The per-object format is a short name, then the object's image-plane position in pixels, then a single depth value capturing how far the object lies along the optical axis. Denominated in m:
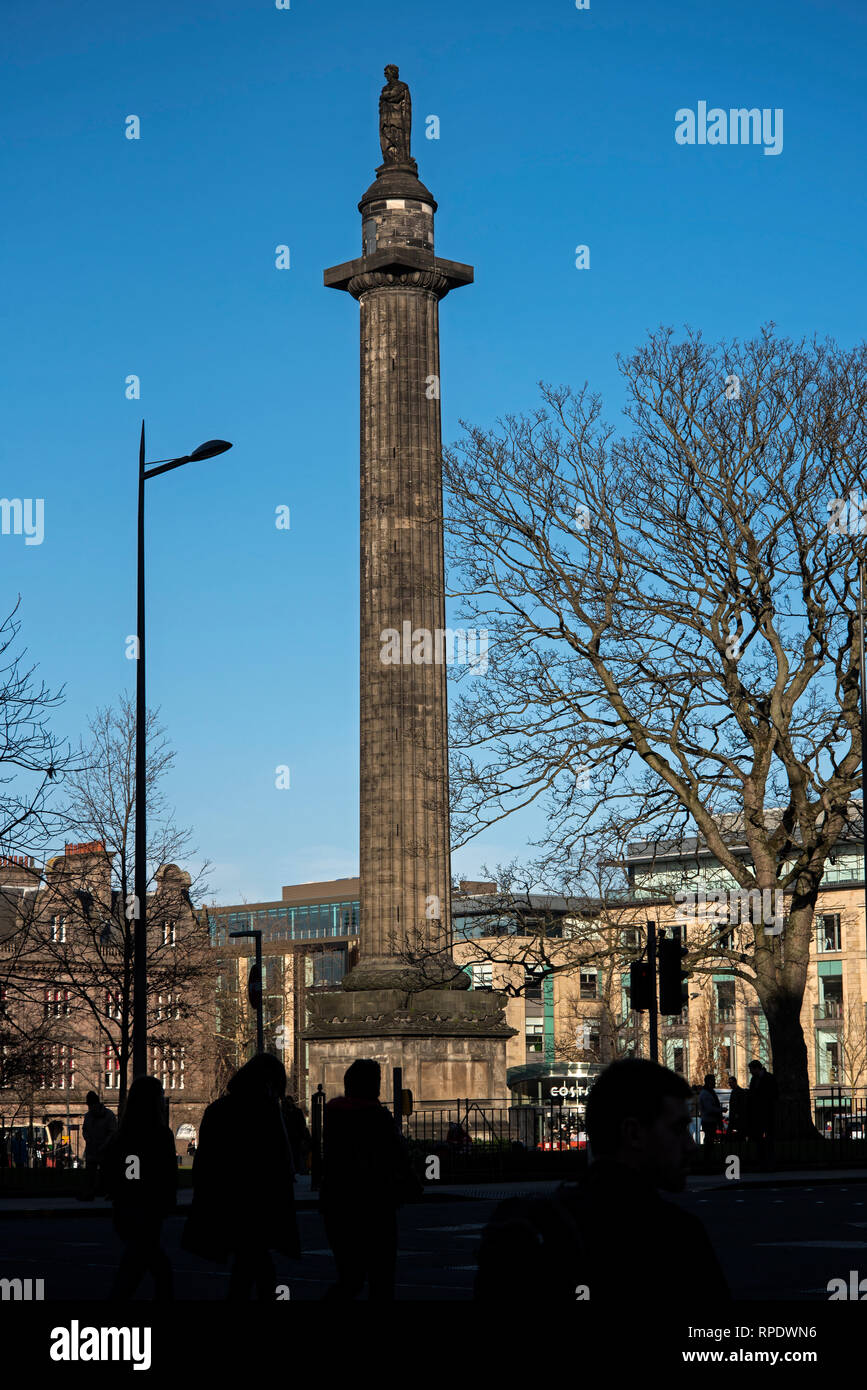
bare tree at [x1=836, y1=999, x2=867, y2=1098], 86.56
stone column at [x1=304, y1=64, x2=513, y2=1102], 41.59
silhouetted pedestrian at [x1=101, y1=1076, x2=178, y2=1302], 10.55
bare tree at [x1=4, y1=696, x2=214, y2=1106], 40.09
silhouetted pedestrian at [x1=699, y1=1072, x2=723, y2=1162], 34.50
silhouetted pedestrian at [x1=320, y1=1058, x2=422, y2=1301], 9.80
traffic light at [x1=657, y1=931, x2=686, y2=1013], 22.53
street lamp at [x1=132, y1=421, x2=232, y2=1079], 23.09
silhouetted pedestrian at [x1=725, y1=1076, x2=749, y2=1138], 32.98
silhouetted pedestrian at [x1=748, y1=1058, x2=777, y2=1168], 31.05
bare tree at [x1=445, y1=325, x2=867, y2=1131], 32.94
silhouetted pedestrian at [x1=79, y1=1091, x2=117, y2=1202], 27.48
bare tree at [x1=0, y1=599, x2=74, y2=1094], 26.64
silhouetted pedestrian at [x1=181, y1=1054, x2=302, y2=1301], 9.73
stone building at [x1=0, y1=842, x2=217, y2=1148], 38.39
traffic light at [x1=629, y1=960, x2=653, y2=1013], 23.32
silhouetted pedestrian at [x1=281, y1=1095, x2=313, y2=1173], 26.62
